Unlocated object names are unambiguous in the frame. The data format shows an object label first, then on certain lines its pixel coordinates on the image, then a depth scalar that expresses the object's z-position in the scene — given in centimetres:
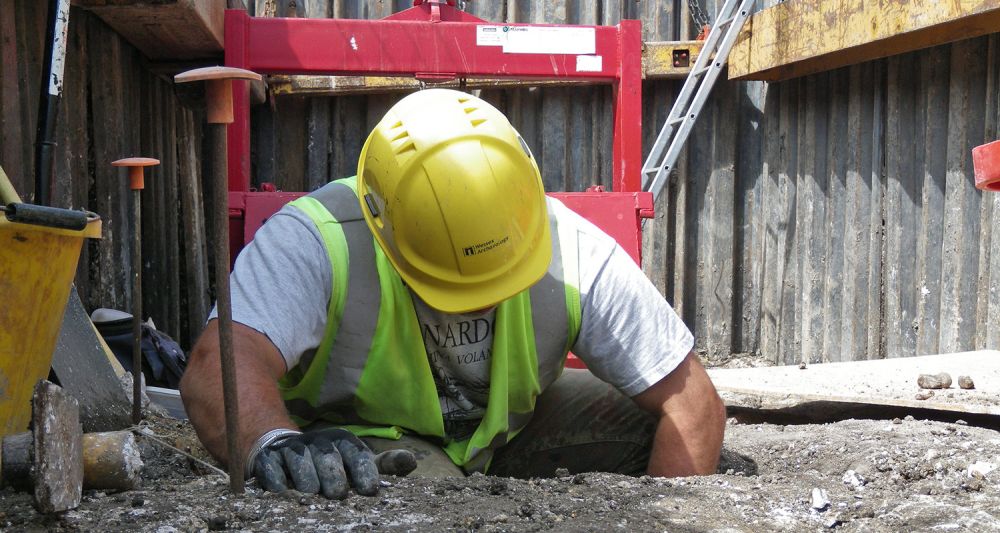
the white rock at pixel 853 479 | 298
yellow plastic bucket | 248
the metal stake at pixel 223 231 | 216
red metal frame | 470
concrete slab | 420
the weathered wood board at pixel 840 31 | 496
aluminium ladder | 646
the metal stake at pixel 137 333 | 382
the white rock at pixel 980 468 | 302
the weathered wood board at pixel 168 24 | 452
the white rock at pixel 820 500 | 253
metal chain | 687
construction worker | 275
